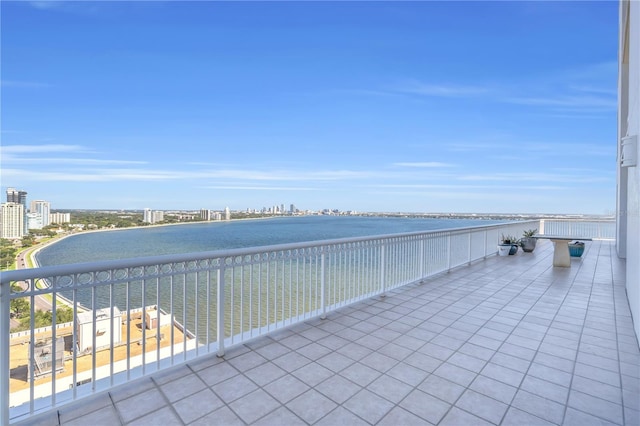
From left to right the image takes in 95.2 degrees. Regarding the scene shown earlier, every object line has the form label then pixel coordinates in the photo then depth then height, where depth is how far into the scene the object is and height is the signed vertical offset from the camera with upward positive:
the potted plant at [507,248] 9.53 -1.23
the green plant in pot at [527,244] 10.15 -1.17
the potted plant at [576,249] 9.09 -1.20
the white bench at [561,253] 7.65 -1.12
